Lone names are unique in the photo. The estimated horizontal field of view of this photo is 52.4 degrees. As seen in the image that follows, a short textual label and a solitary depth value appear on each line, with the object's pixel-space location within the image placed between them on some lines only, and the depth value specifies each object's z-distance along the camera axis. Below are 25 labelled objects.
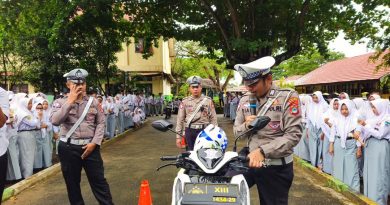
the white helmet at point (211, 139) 3.28
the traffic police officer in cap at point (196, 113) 6.92
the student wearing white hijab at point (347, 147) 7.07
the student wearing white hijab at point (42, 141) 8.92
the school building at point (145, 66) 31.02
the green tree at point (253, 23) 15.46
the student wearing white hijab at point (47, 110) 9.33
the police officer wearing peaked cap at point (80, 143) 4.71
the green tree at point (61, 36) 13.12
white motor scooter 2.71
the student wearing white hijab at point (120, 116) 16.69
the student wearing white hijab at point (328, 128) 8.00
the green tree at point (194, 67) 44.47
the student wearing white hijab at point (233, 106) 23.31
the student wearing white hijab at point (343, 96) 8.93
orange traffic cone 4.14
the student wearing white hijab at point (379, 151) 6.27
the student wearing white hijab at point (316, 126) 9.09
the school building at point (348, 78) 22.97
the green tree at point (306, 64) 52.06
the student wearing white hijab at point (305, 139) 9.93
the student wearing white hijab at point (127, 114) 18.34
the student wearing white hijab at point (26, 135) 8.17
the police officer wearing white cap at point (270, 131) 3.12
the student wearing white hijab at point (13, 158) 7.68
